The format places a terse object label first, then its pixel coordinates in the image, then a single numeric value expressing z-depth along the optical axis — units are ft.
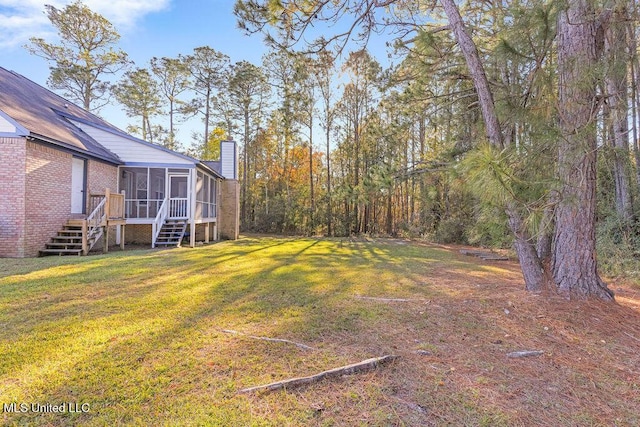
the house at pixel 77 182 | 24.95
